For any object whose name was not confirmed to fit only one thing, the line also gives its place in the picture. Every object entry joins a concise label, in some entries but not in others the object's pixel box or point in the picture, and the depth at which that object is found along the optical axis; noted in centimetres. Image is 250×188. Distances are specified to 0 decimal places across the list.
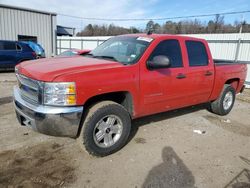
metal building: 1773
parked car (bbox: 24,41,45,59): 1488
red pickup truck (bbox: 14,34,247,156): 307
